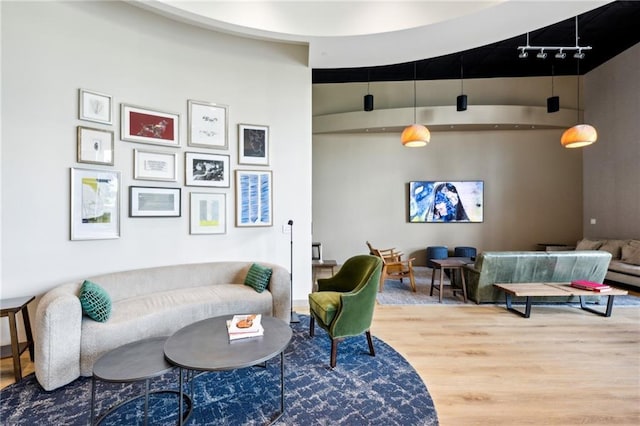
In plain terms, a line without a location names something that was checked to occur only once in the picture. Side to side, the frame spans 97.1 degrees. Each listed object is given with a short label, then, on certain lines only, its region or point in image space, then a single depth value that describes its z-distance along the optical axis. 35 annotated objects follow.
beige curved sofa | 2.21
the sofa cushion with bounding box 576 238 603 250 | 5.86
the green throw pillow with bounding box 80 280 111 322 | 2.44
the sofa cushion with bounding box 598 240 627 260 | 5.52
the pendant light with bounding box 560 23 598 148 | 4.57
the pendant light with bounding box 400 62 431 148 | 4.74
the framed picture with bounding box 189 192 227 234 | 3.74
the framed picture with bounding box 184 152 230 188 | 3.70
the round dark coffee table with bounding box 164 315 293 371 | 1.77
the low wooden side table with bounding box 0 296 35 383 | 2.30
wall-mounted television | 7.05
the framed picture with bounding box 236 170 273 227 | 3.97
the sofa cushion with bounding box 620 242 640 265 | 5.07
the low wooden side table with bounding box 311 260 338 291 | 5.30
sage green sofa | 4.08
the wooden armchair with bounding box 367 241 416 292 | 5.02
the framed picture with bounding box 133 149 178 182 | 3.38
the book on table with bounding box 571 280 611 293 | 3.64
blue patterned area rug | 1.92
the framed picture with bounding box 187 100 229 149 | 3.71
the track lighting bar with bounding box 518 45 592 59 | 4.36
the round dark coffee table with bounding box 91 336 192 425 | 1.70
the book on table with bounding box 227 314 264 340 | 2.12
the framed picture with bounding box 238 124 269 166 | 3.98
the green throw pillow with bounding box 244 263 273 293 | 3.39
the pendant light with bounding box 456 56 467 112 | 6.20
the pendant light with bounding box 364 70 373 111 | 6.50
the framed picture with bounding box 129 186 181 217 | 3.35
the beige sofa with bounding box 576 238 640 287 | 4.85
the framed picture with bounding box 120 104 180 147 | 3.30
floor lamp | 3.67
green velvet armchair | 2.59
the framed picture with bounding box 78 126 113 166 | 3.02
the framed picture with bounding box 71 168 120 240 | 3.00
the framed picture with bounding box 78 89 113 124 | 3.04
